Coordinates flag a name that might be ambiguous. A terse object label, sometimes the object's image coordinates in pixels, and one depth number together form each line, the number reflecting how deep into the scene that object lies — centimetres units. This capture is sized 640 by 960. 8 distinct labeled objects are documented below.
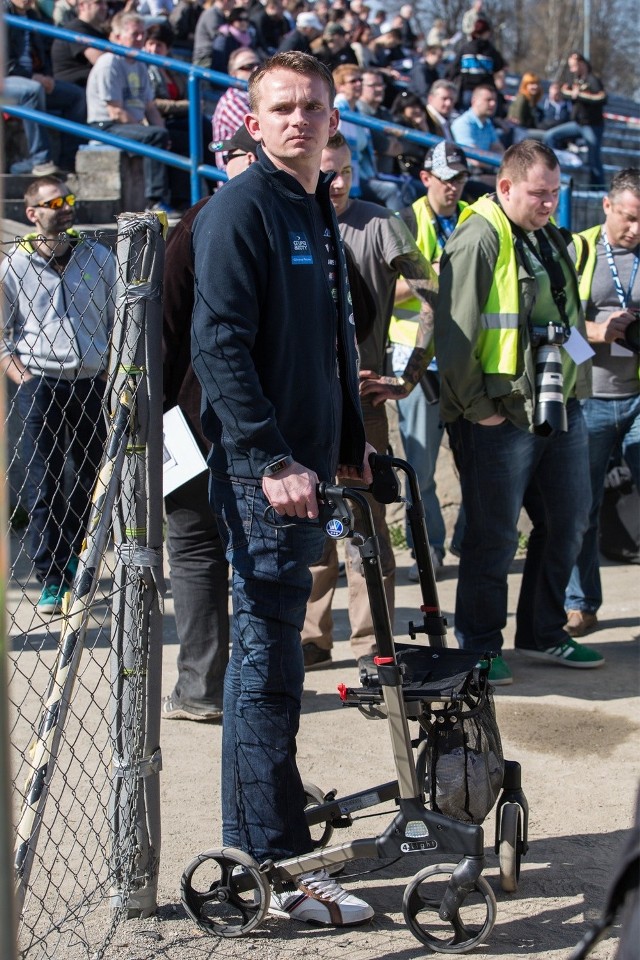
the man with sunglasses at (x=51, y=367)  1133
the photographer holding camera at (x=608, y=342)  1076
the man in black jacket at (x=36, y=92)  1844
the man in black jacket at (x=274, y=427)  564
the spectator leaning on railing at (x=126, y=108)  1822
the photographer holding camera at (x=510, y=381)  912
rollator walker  571
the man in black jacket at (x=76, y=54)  2006
